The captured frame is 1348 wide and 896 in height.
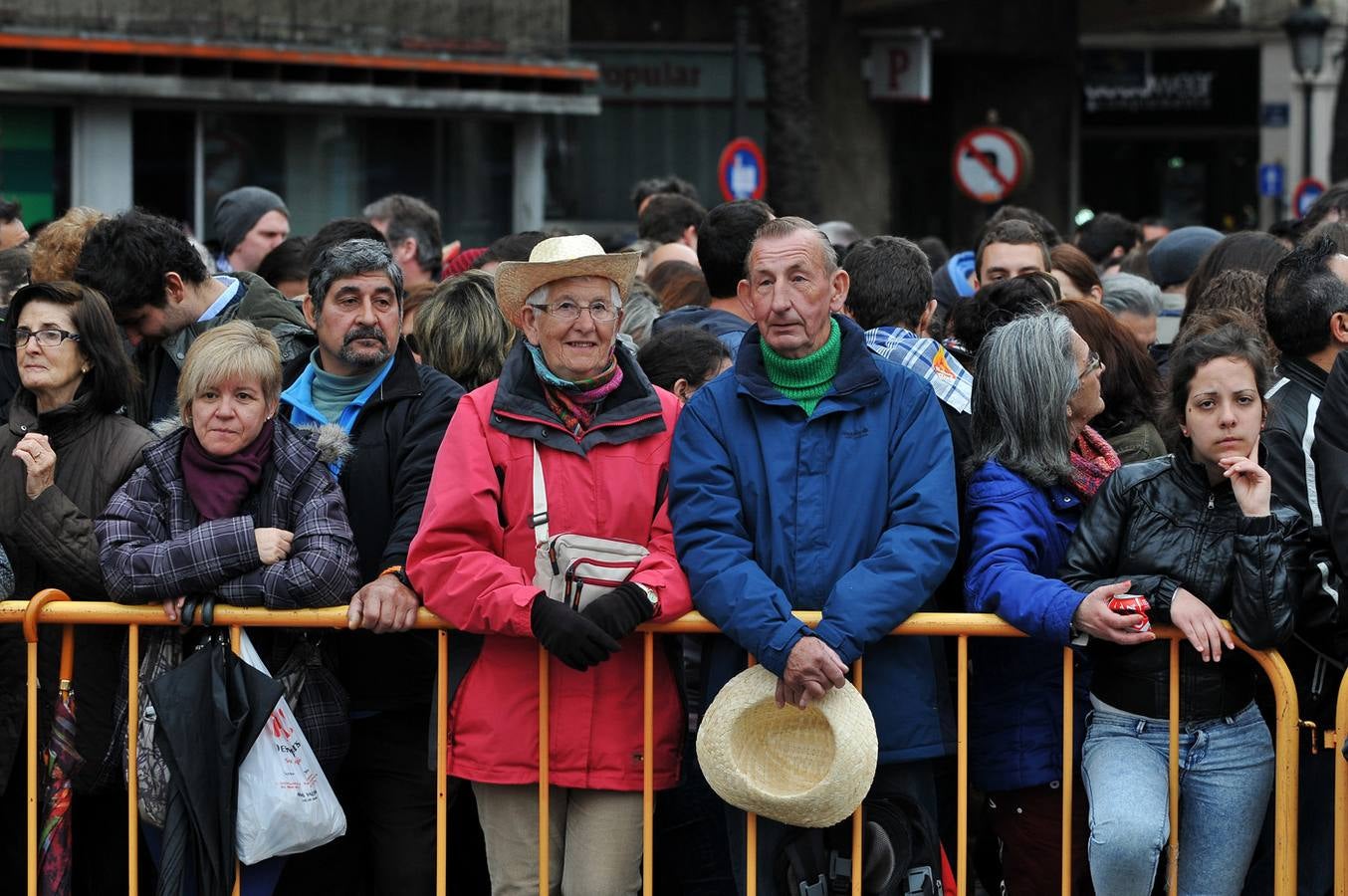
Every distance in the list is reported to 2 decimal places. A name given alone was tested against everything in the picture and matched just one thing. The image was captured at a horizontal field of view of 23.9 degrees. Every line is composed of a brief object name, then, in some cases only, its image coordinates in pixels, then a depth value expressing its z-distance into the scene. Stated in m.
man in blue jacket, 7.80
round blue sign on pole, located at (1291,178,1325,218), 35.55
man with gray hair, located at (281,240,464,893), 8.79
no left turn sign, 31.22
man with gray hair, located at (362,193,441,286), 14.90
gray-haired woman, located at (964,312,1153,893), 8.26
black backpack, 7.84
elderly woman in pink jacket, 7.96
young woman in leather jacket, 7.73
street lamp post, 34.39
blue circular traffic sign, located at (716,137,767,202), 29.06
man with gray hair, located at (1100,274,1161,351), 12.66
